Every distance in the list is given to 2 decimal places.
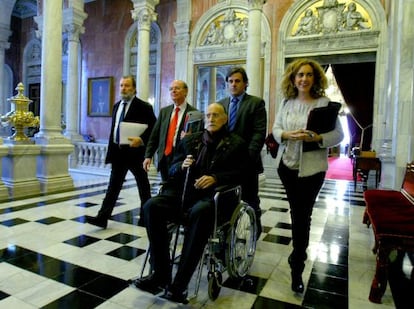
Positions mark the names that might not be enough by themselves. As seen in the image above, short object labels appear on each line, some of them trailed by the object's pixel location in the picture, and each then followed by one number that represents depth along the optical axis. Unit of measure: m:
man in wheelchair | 1.84
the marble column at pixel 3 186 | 4.85
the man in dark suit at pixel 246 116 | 2.55
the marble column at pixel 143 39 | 8.30
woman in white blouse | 2.11
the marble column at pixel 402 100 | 4.76
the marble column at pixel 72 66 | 9.25
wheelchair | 1.94
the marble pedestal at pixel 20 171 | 5.07
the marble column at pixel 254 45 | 6.48
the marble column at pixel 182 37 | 9.76
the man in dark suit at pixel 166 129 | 2.95
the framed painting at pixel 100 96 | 11.12
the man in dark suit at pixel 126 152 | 3.41
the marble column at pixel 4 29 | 11.84
